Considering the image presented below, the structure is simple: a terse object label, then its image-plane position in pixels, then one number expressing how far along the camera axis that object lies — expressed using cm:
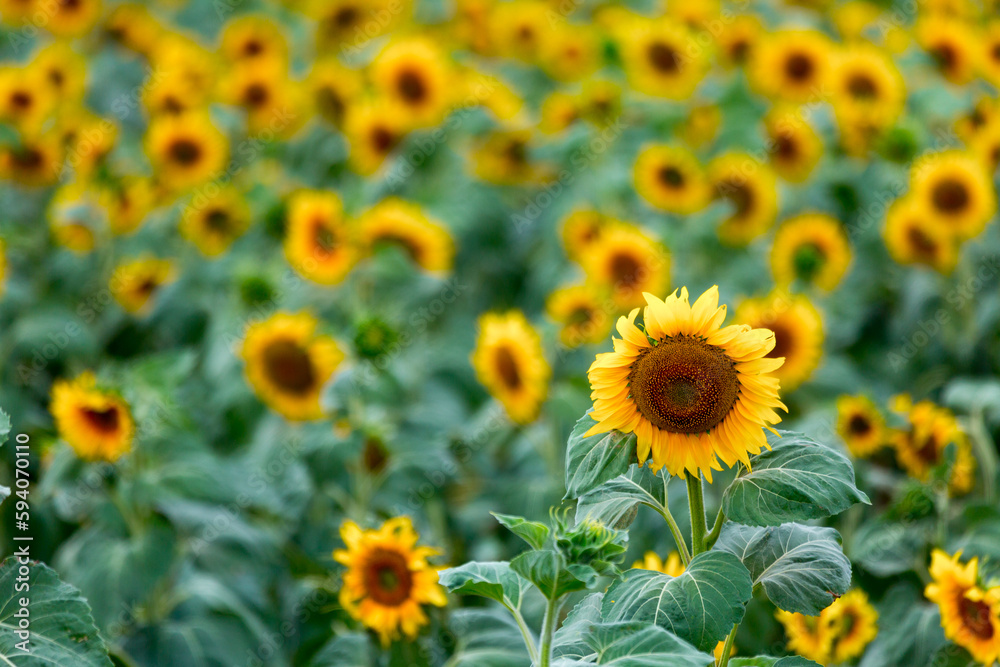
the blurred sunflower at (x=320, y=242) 301
